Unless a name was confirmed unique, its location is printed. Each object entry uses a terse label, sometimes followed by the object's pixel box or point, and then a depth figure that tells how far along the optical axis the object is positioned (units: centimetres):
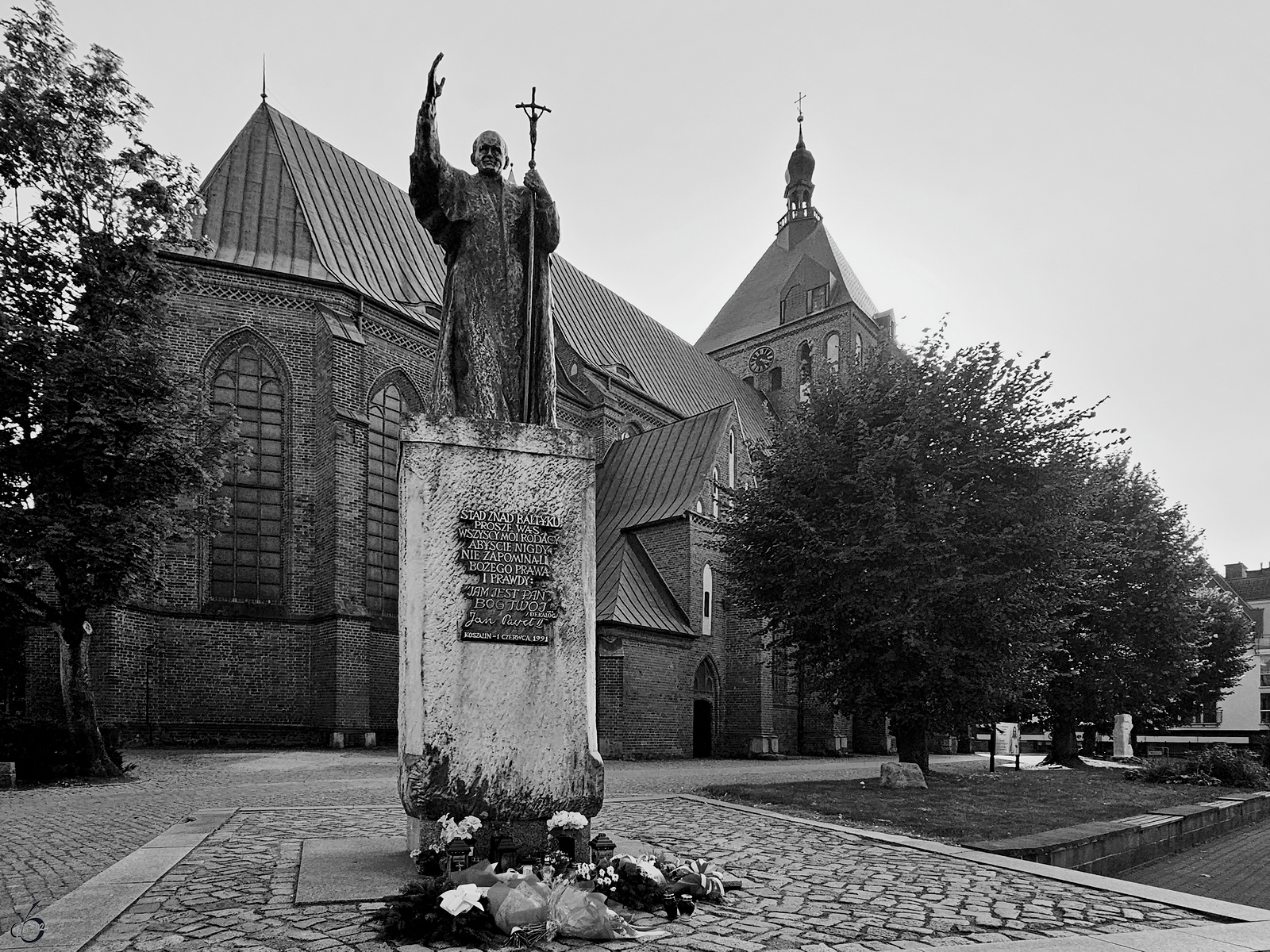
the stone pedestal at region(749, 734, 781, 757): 2892
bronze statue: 732
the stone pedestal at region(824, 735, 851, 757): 3288
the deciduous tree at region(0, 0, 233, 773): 1543
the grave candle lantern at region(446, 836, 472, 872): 577
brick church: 2288
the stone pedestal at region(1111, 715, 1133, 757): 3194
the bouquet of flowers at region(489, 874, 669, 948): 507
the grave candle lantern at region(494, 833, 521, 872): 592
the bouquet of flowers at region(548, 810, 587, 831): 620
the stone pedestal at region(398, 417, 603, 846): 631
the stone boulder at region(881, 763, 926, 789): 1580
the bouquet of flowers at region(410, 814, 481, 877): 582
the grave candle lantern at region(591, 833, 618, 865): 630
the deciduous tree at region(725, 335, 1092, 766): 1587
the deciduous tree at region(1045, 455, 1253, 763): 2436
